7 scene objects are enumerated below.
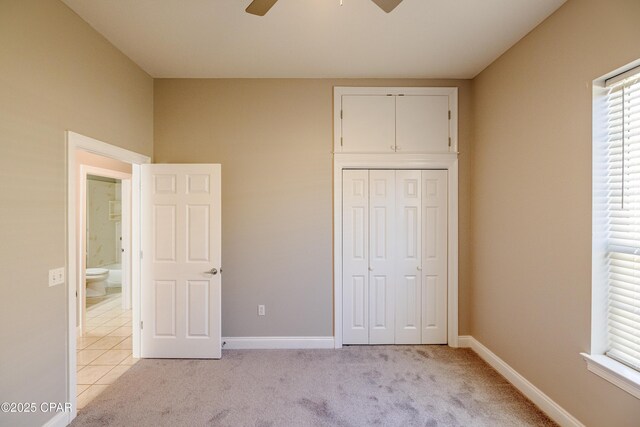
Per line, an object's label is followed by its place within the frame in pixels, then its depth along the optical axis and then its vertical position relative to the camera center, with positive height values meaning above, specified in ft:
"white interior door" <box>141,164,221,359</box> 9.62 -1.63
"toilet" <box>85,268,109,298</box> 16.30 -4.06
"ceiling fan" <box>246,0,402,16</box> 4.75 +3.47
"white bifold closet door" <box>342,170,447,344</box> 10.41 -1.56
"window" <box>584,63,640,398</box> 5.40 -0.34
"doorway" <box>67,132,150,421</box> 6.77 -3.12
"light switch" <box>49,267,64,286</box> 6.22 -1.43
